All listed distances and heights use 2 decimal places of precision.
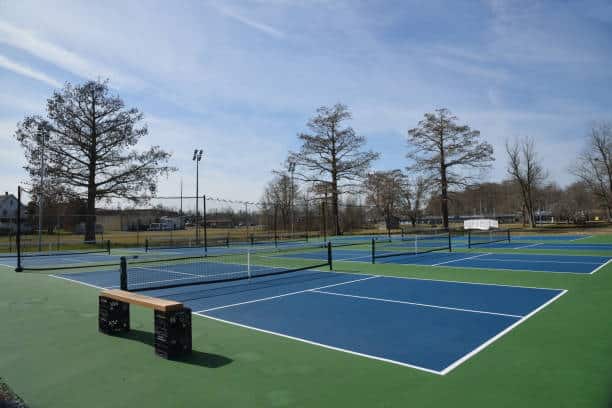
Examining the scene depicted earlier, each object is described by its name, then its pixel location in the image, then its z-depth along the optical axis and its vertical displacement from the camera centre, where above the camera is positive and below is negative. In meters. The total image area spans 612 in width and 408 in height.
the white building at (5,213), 38.06 +2.42
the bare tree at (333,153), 45.47 +7.67
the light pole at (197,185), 28.51 +3.15
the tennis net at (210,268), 12.30 -1.64
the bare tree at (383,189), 48.19 +3.71
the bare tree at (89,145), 33.25 +6.93
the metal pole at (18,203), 13.88 +0.96
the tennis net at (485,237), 27.87 -1.67
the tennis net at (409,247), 21.09 -1.68
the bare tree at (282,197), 34.95 +3.24
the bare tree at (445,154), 43.12 +6.59
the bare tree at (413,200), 47.79 +2.84
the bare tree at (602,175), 51.97 +4.89
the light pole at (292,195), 38.07 +3.15
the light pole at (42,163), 28.00 +4.88
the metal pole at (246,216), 31.33 +0.63
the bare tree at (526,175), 52.34 +5.15
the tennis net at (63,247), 27.83 -1.25
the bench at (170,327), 5.49 -1.36
